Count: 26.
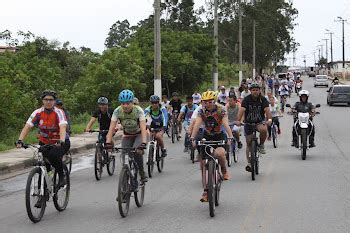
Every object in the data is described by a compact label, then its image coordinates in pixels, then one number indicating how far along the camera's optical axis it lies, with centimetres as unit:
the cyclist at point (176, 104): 2091
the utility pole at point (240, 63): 5667
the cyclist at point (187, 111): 1698
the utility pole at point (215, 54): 3942
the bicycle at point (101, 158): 1268
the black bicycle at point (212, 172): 845
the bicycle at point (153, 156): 1297
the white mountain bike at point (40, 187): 815
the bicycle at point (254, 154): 1205
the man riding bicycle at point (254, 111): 1240
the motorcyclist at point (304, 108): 1548
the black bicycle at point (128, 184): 843
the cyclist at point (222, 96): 2393
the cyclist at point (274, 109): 1861
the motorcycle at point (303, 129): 1517
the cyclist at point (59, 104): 1292
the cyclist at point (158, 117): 1344
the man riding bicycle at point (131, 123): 937
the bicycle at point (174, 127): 2053
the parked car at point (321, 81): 7556
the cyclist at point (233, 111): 1510
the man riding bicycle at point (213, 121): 937
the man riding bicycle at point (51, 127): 882
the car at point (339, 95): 4147
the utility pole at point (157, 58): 2636
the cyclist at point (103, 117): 1297
